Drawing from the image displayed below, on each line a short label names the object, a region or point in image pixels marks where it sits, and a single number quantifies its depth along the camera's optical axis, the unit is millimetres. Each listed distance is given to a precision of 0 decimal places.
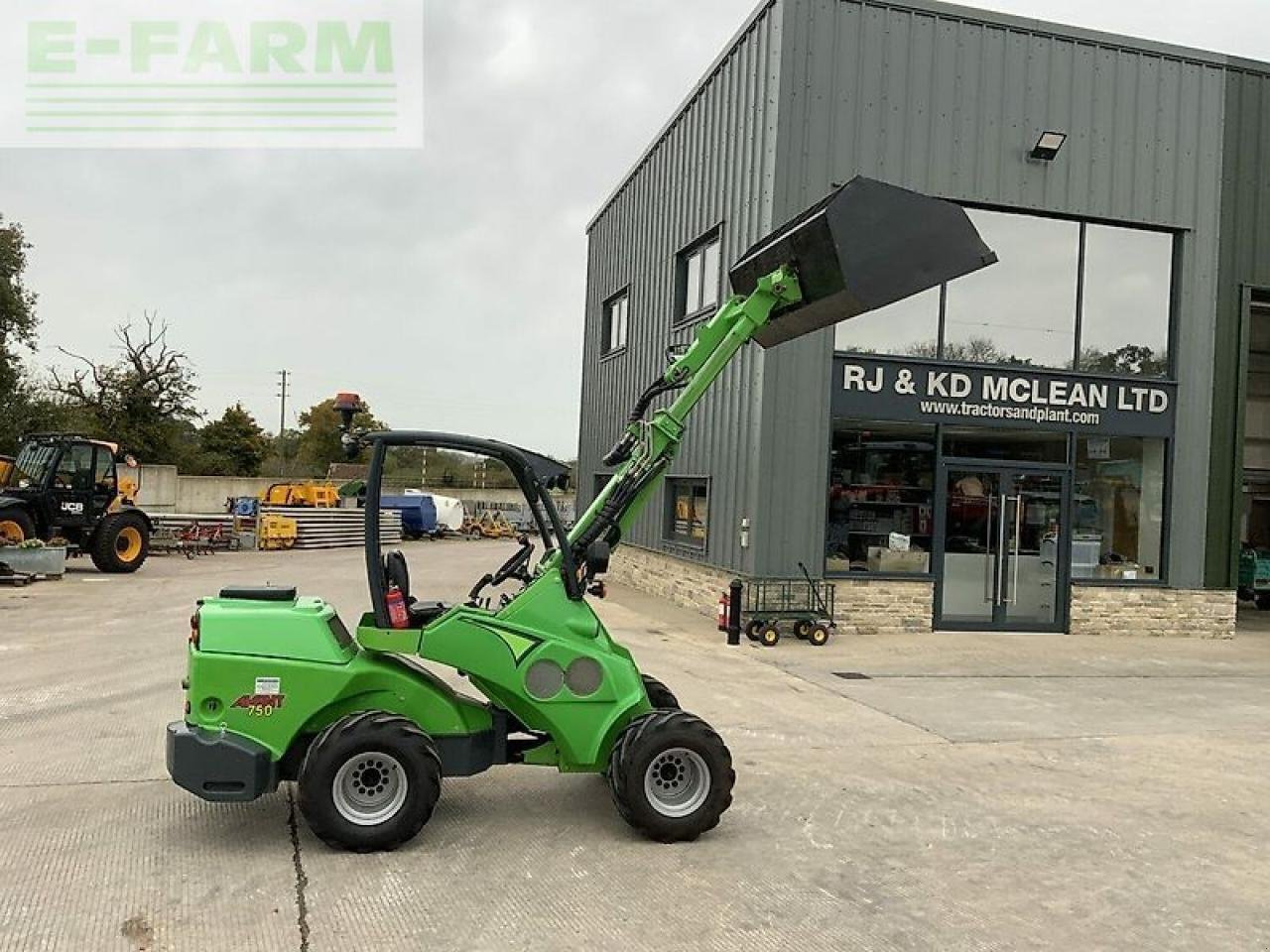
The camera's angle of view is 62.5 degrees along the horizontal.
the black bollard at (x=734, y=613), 12397
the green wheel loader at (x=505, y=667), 5000
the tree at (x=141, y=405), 44906
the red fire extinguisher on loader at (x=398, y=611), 5344
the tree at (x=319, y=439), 62938
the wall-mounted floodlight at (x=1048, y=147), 13852
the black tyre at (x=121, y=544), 18953
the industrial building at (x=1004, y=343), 13453
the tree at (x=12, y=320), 29906
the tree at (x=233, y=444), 51531
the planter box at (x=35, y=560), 16781
